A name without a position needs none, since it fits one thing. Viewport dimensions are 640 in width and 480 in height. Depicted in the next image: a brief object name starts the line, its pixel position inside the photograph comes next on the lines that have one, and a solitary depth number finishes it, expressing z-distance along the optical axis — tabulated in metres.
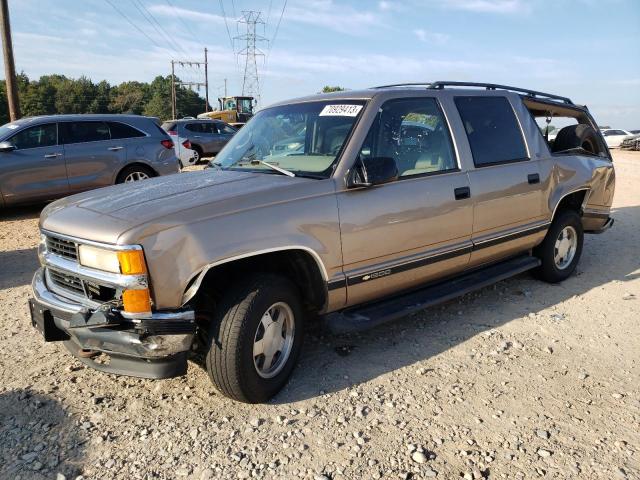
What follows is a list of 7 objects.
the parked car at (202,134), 17.92
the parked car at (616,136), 33.84
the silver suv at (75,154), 8.62
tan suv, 2.76
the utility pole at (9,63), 15.38
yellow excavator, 33.38
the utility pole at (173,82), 62.69
